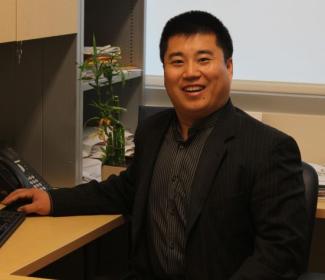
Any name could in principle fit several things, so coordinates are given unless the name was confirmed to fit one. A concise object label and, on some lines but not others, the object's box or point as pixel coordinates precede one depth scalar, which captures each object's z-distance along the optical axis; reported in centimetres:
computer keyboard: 176
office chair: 187
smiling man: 170
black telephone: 202
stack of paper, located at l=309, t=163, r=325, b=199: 223
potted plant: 221
